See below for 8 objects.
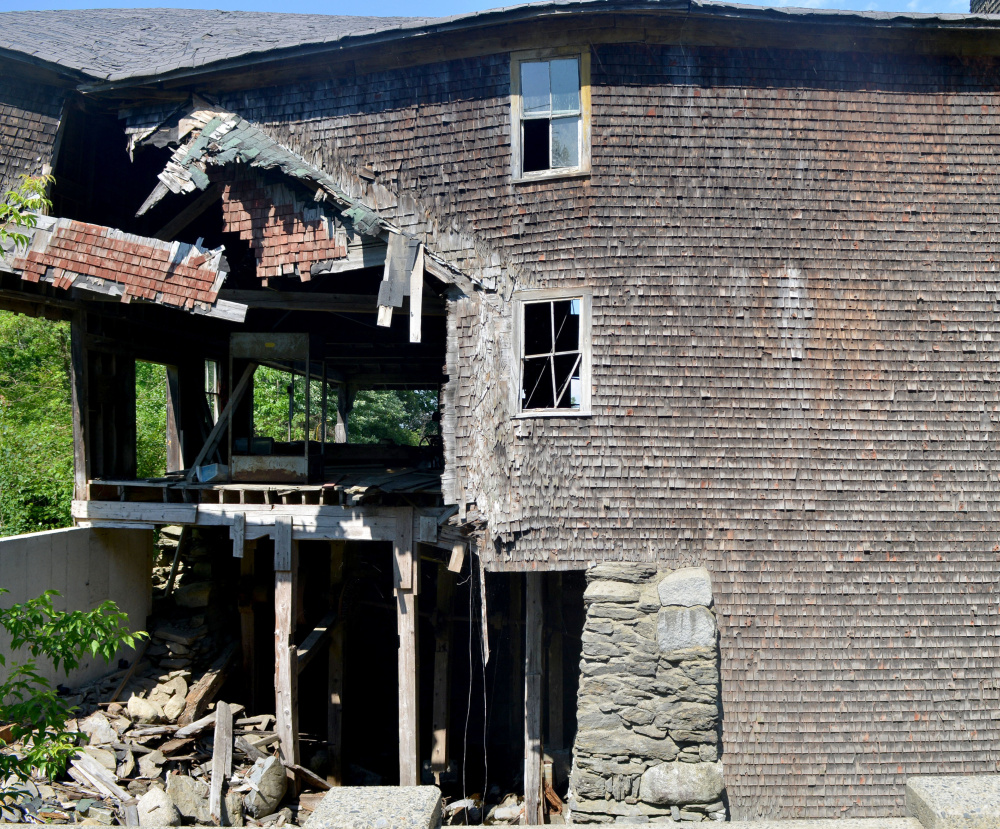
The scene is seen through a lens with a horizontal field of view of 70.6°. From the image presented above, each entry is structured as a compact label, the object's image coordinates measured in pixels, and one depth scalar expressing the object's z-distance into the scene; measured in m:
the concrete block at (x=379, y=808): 2.99
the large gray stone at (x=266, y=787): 8.48
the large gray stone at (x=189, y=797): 8.26
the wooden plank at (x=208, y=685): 9.55
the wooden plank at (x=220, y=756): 8.45
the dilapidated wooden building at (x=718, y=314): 7.18
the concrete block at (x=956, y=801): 2.98
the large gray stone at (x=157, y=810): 7.93
